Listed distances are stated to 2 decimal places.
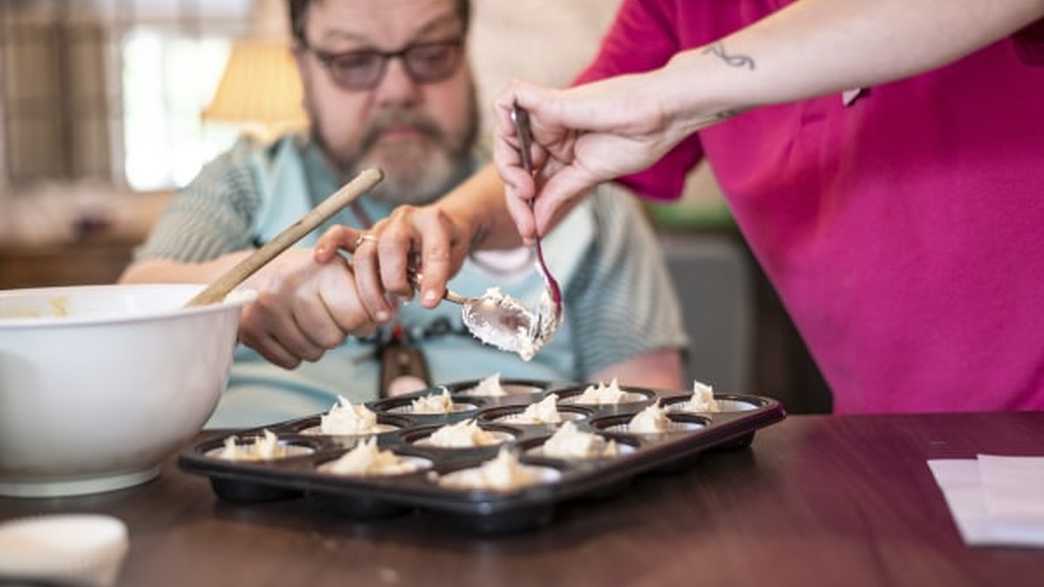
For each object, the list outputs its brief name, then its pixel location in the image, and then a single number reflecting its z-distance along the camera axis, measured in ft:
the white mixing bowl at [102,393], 2.61
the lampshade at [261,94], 9.02
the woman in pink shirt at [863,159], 2.92
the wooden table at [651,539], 2.09
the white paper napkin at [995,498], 2.20
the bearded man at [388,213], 5.92
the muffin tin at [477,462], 2.26
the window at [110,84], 17.90
